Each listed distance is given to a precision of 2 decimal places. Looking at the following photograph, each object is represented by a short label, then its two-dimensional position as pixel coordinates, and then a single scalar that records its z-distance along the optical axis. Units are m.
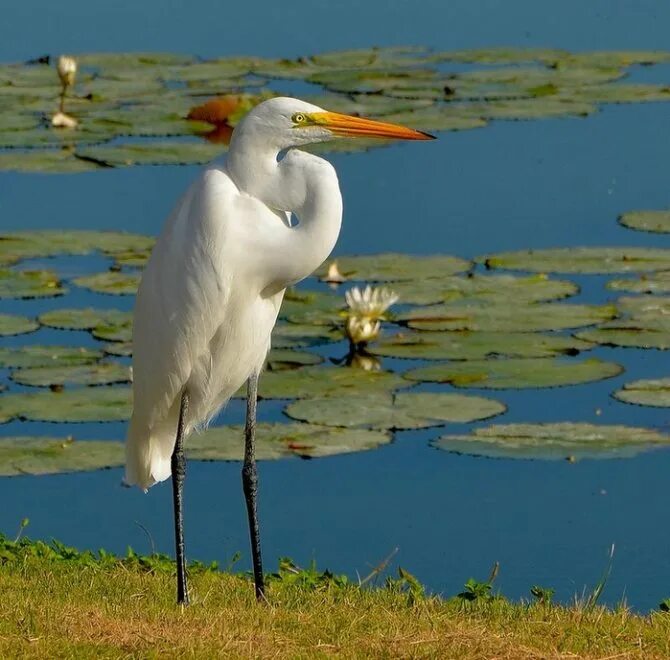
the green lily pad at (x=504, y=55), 27.89
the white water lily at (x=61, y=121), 23.23
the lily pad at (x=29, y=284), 15.95
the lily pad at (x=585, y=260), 16.34
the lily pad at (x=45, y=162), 20.80
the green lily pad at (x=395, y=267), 16.22
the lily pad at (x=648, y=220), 17.75
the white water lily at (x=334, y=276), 16.27
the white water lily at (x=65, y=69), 23.59
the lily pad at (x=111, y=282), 15.84
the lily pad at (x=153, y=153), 20.91
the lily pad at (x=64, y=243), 17.28
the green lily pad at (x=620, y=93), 24.50
